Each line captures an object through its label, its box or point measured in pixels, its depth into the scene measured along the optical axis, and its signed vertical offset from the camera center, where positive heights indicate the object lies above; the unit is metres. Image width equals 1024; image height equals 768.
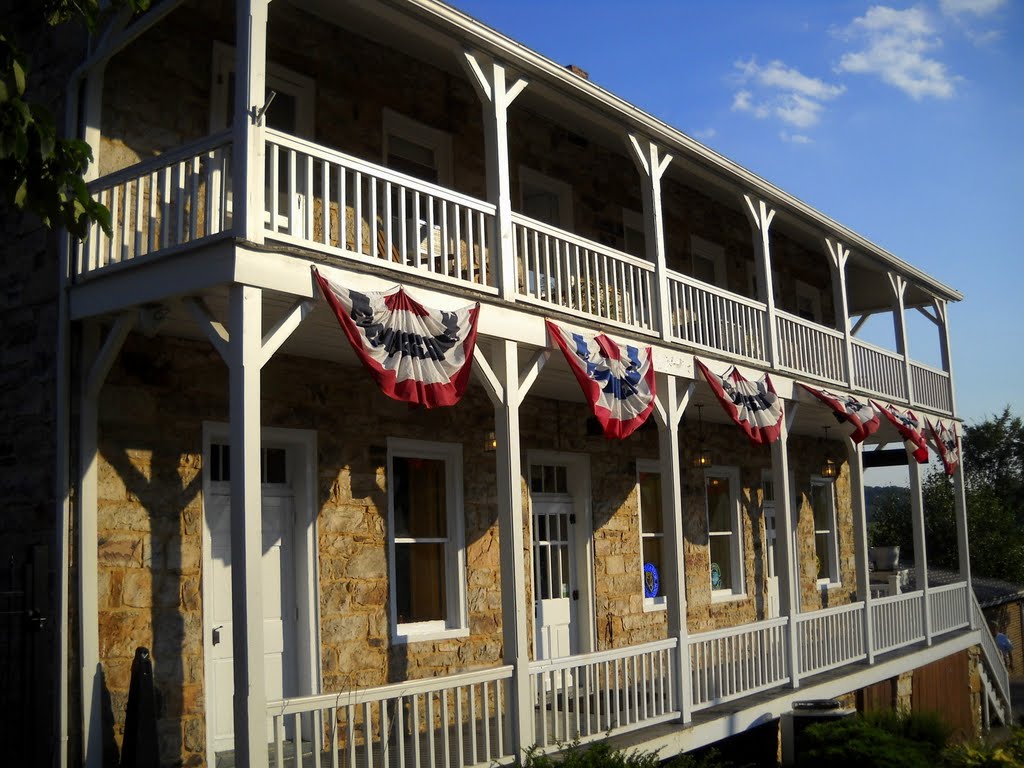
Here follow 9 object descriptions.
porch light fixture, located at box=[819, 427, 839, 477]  17.97 +0.77
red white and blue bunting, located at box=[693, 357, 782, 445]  11.67 +1.27
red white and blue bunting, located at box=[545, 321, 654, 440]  9.52 +1.29
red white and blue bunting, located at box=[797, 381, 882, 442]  13.78 +1.33
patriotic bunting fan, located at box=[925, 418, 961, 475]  17.44 +1.13
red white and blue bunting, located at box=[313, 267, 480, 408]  7.45 +1.32
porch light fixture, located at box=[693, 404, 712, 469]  14.57 +0.87
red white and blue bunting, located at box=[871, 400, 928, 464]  15.68 +1.21
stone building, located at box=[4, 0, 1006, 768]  7.55 +0.97
